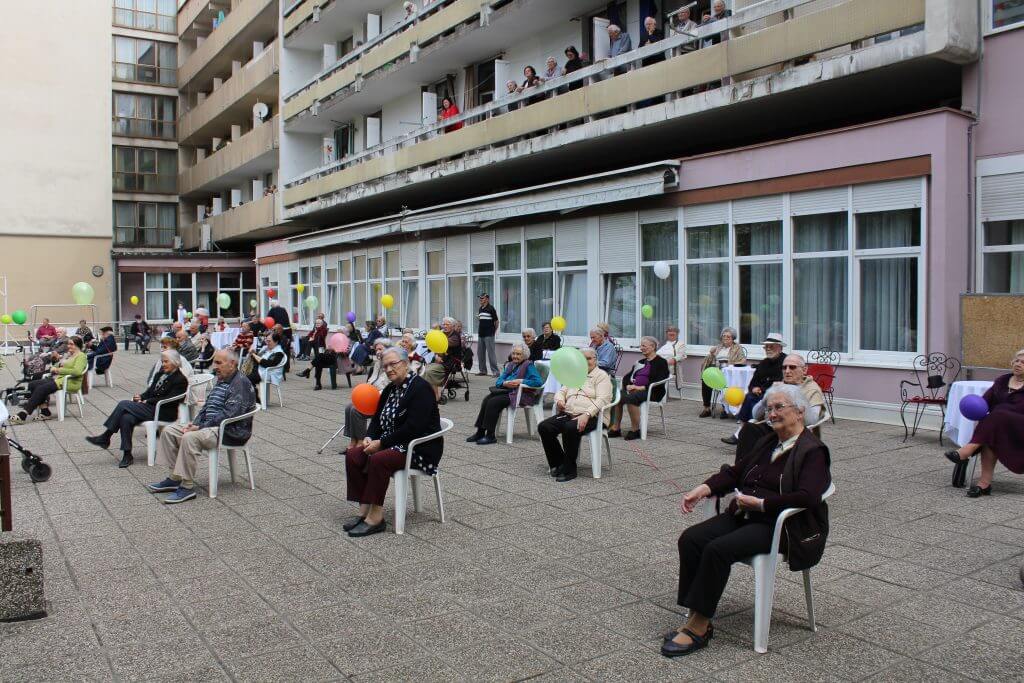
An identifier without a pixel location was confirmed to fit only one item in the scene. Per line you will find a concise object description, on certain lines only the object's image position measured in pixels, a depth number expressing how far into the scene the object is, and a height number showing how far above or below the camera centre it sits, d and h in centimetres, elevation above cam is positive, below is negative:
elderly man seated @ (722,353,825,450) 672 -77
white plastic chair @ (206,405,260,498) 804 -126
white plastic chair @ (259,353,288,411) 1477 -123
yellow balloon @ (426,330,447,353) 1277 -39
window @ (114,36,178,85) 4900 +1412
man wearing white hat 1045 -67
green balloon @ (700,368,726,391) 1005 -74
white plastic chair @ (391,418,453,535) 671 -127
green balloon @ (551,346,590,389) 830 -49
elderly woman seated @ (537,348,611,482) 870 -103
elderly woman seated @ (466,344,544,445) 1094 -100
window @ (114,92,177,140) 4912 +1108
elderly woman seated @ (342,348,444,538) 670 -100
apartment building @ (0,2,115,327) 4072 +746
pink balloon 1767 -54
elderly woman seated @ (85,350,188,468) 966 -99
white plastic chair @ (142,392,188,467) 962 -123
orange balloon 755 -70
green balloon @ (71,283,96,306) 2241 +60
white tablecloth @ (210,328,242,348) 2709 -67
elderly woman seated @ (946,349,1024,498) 755 -103
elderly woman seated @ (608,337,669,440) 1113 -86
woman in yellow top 1341 -102
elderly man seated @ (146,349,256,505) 797 -104
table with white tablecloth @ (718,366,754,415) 1227 -86
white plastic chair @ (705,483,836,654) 441 -135
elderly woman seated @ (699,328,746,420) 1334 -64
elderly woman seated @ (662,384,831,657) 439 -104
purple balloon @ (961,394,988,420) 796 -85
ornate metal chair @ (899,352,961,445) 1140 -89
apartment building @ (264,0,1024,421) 1208 +239
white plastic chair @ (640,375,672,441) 1105 -123
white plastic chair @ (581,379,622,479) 883 -130
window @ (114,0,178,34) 4903 +1671
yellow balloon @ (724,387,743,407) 866 -81
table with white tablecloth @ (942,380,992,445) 914 -103
